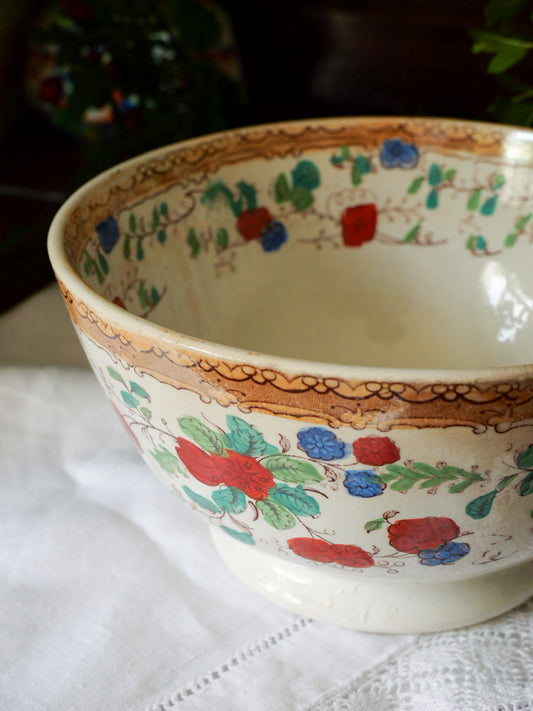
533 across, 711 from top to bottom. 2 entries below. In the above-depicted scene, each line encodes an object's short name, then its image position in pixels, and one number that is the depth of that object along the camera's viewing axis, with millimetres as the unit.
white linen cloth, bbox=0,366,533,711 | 425
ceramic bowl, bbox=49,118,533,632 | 325
